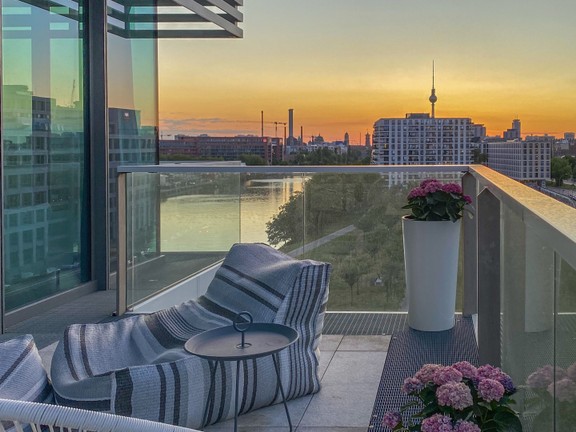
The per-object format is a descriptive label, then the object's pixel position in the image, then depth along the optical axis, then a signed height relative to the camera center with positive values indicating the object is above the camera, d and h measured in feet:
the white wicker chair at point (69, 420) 4.20 -1.46
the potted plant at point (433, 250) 15.99 -1.74
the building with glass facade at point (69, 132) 17.60 +1.19
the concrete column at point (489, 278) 10.43 -1.66
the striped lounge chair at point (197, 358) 9.08 -2.62
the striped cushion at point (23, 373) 7.75 -2.25
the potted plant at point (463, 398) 5.77 -1.90
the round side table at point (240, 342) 8.39 -2.11
